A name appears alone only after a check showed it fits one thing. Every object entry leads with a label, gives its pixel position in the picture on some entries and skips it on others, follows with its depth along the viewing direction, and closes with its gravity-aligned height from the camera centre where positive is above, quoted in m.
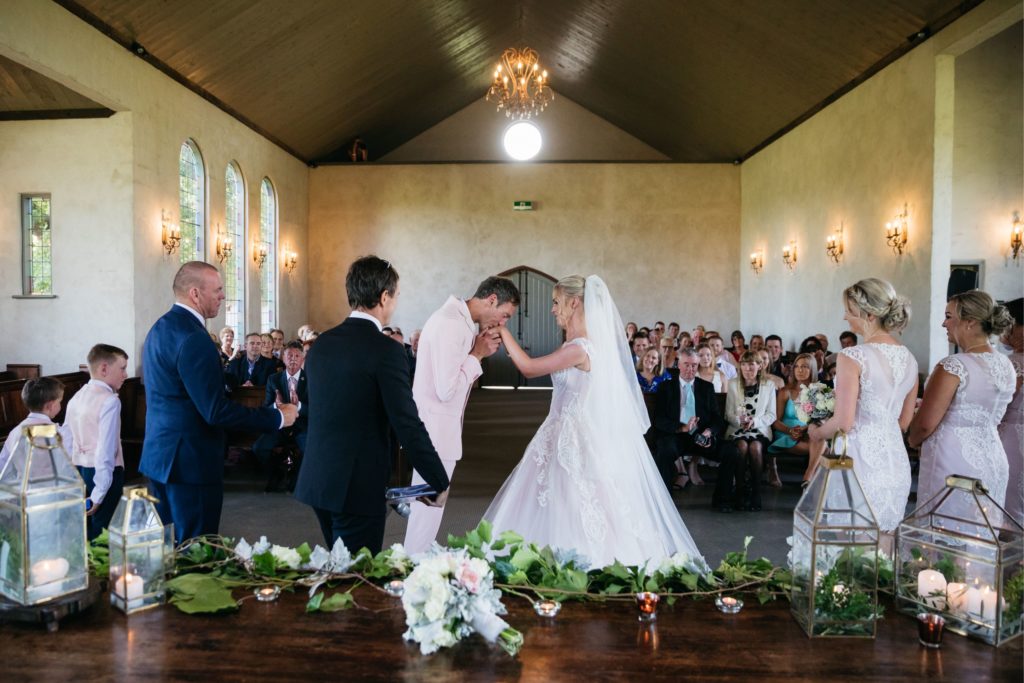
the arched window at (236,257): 12.33 +1.15
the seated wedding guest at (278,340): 10.54 -0.18
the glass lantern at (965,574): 1.56 -0.51
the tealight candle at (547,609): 1.70 -0.62
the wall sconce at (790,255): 12.70 +1.24
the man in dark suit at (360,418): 2.63 -0.31
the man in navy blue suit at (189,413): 2.93 -0.34
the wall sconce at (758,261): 14.52 +1.31
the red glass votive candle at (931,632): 1.53 -0.60
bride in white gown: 4.00 -0.72
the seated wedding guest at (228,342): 10.42 -0.21
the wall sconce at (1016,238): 9.13 +1.12
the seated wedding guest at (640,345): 9.26 -0.19
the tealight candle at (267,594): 1.78 -0.62
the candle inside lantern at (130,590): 1.68 -0.58
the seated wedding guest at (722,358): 8.37 -0.35
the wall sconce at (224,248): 11.52 +1.18
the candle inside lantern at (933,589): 1.65 -0.55
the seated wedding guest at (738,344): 12.64 -0.23
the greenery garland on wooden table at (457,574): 1.71 -0.60
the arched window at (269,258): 13.98 +1.29
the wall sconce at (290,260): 14.98 +1.31
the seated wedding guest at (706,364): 6.83 -0.31
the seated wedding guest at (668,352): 10.32 -0.31
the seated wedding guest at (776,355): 9.17 -0.30
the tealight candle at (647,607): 1.69 -0.60
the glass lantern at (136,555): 1.69 -0.51
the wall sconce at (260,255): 13.23 +1.24
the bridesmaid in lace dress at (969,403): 3.38 -0.32
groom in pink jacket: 3.74 -0.16
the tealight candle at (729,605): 1.71 -0.61
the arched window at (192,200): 10.64 +1.77
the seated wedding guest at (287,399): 6.73 -0.67
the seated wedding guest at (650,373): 8.00 -0.46
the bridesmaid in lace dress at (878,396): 3.22 -0.29
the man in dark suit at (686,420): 6.49 -0.77
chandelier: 11.70 +3.99
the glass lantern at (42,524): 1.64 -0.43
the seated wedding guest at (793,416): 6.61 -0.76
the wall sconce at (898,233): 8.68 +1.11
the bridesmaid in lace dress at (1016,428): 3.87 -0.49
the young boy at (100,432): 3.88 -0.55
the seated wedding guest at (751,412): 6.23 -0.69
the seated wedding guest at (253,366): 9.02 -0.47
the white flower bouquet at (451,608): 1.50 -0.55
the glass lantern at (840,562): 1.58 -0.48
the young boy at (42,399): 3.72 -0.36
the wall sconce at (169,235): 9.71 +1.16
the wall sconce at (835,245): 10.60 +1.18
